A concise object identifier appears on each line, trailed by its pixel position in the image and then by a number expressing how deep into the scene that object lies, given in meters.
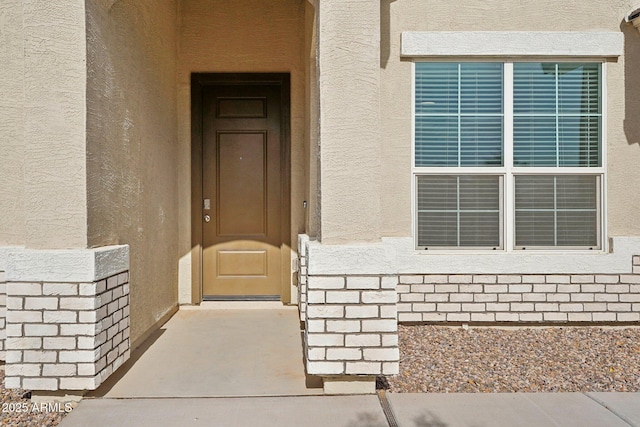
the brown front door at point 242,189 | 5.60
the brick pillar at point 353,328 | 2.94
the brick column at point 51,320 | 2.81
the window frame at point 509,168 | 4.61
